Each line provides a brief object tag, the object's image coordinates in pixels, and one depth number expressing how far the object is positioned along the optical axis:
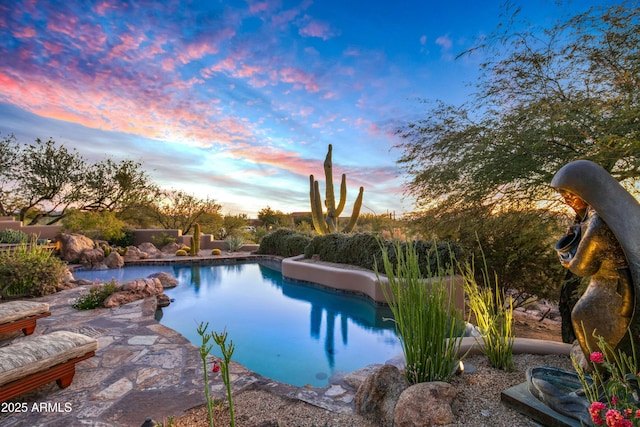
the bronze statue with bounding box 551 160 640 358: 1.64
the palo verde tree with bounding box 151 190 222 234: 20.30
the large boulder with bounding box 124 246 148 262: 13.98
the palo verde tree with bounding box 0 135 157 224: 16.75
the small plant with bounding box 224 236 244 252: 17.31
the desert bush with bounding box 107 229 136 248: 16.03
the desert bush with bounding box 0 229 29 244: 11.67
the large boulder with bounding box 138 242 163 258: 15.04
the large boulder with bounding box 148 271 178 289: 8.67
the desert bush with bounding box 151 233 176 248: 16.81
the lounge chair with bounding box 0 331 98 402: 2.44
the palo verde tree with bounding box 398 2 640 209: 3.29
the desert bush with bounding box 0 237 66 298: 6.05
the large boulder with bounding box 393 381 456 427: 1.96
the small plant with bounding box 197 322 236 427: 1.50
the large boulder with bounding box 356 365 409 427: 2.25
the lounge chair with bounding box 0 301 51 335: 3.89
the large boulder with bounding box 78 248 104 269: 12.23
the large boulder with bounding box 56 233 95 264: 12.34
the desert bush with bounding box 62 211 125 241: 14.78
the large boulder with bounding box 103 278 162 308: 5.90
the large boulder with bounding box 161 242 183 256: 16.11
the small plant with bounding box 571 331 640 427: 1.02
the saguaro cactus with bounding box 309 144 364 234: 14.40
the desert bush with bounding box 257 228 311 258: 13.41
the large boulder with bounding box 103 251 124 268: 12.51
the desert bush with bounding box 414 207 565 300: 4.61
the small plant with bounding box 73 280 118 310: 5.62
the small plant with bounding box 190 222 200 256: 15.69
